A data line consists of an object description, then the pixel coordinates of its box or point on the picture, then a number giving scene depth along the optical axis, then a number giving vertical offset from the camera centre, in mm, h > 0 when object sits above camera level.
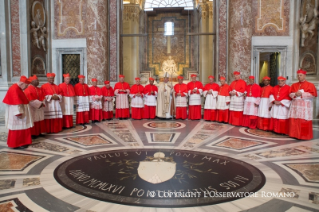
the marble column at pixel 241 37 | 10398 +2271
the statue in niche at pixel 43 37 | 12002 +2642
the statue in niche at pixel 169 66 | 16828 +1679
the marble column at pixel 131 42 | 16656 +3308
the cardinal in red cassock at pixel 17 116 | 5559 -584
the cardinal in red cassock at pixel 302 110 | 6559 -505
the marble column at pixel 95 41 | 11198 +2249
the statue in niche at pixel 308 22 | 10227 +2925
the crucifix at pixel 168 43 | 17508 +3361
